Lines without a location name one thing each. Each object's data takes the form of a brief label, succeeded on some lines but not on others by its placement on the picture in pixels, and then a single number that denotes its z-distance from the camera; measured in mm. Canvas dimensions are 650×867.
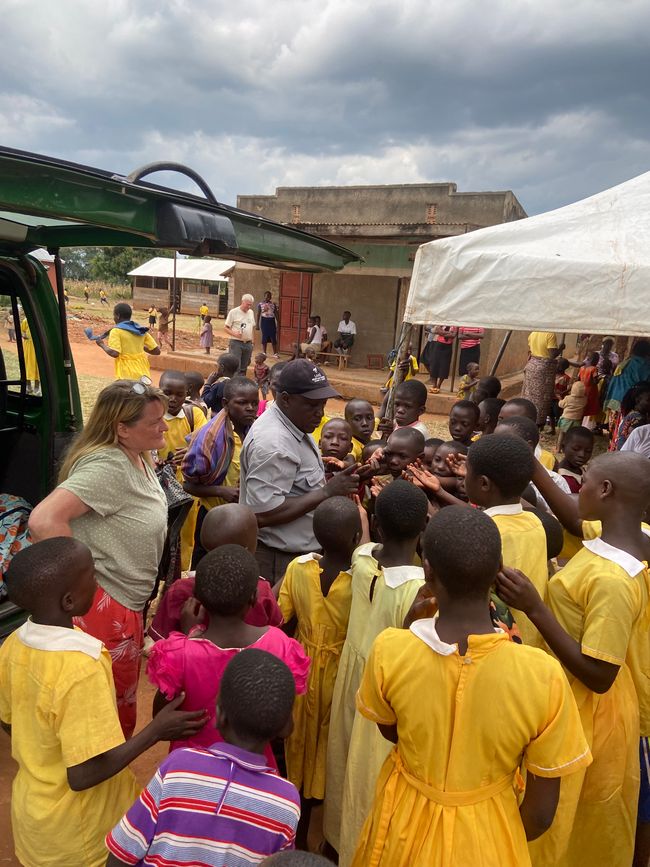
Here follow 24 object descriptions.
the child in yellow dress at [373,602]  2109
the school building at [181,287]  30969
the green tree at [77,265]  58631
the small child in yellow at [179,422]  4672
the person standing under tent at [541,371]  9612
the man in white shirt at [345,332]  16875
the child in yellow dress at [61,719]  1678
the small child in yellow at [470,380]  9586
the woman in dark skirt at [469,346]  14438
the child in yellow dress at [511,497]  2201
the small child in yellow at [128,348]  8070
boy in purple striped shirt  1404
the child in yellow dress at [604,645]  1939
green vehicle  1798
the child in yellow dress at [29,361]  3932
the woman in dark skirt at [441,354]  13828
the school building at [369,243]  14531
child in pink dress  1830
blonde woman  2322
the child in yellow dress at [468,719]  1503
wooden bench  16641
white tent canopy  3869
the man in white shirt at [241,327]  12789
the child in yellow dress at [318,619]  2396
